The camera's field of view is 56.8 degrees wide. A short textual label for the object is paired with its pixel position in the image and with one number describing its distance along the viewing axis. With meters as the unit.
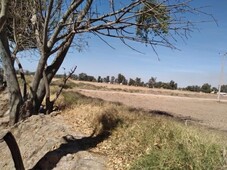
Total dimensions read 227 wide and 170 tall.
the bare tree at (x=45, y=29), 5.04
